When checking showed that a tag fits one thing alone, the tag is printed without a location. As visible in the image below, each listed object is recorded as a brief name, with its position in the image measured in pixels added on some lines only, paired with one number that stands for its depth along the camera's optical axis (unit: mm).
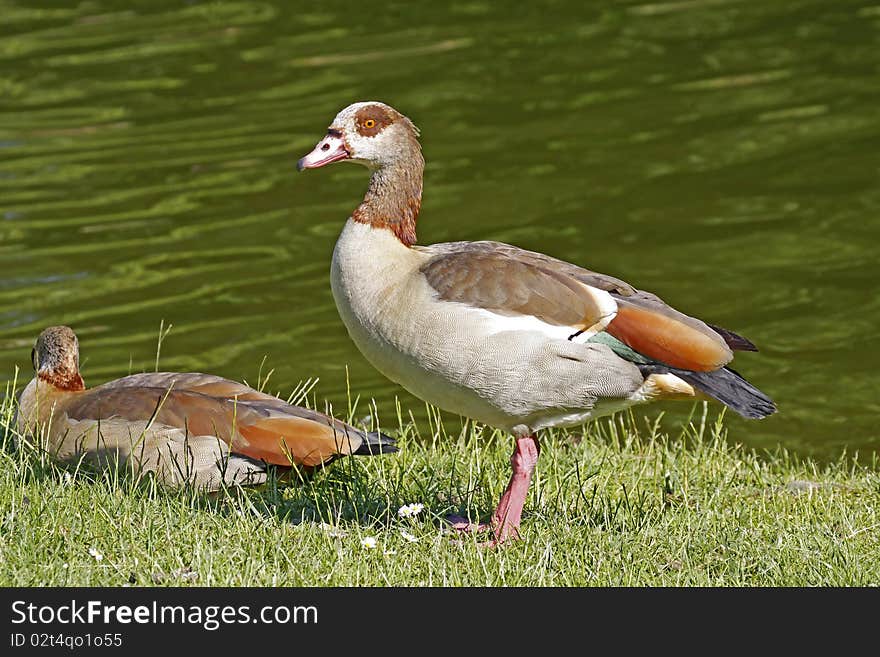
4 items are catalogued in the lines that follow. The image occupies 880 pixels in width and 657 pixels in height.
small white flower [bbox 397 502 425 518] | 11852
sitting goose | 12906
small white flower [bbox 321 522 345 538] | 11302
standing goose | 11695
